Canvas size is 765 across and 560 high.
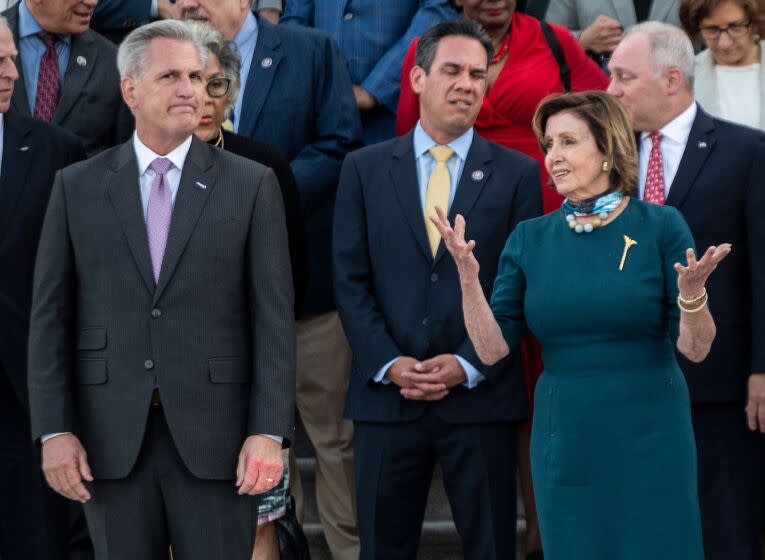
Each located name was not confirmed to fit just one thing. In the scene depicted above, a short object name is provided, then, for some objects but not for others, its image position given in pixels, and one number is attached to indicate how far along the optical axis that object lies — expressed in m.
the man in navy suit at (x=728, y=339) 9.51
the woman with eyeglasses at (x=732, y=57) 11.31
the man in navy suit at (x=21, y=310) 9.66
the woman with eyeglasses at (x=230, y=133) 10.12
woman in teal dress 7.87
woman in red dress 10.79
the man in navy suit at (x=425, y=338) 9.50
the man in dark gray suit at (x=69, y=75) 10.77
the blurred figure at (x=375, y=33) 12.08
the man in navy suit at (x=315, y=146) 11.18
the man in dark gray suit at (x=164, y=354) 7.95
